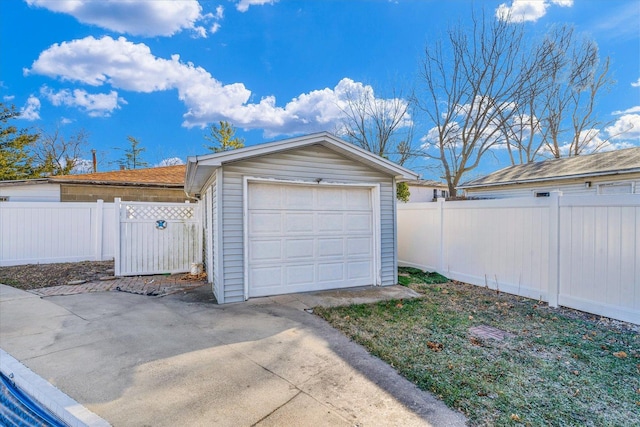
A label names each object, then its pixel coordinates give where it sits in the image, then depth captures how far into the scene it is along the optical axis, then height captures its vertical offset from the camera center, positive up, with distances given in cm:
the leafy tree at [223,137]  2595 +587
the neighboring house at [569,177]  1023 +109
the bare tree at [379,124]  1634 +440
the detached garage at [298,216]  590 -13
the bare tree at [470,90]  1347 +523
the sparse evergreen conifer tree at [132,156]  2739 +465
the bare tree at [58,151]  2155 +423
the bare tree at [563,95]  1387 +565
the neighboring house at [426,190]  2680 +155
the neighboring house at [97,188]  1145 +85
